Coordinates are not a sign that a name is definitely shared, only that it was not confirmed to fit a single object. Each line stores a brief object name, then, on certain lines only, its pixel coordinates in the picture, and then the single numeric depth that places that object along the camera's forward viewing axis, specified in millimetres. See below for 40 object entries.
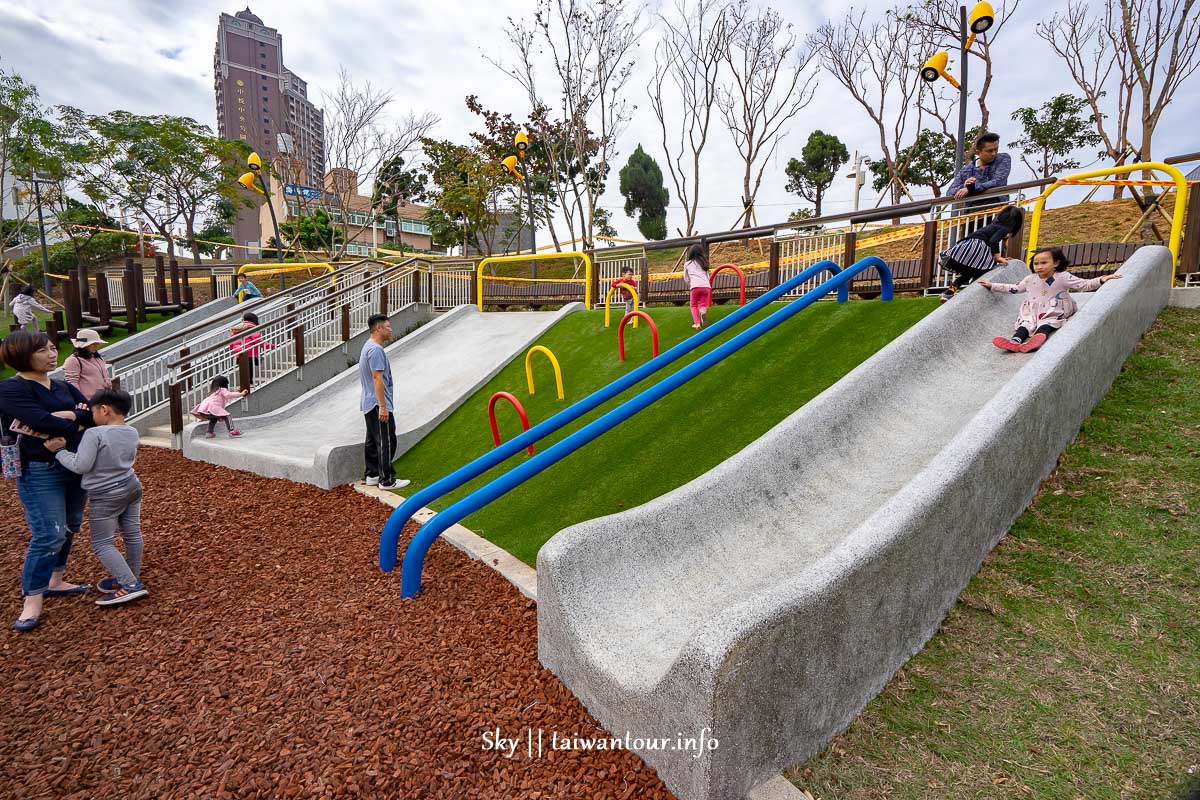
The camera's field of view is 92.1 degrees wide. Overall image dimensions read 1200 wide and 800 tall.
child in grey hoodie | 3623
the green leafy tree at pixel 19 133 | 23000
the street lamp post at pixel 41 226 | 21142
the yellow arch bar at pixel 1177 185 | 5582
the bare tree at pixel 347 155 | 26125
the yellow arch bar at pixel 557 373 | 7009
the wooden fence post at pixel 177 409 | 8539
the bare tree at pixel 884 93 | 25562
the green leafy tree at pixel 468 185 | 30547
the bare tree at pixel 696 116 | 27125
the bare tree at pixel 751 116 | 27125
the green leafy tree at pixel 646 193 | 49594
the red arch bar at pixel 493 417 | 5586
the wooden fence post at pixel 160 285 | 18688
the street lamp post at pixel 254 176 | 18725
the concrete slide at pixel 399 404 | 6570
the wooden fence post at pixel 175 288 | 18734
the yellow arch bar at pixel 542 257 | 10914
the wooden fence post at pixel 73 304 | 16156
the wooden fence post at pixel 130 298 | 16250
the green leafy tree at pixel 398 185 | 33094
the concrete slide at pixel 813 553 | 2162
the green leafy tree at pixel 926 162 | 28062
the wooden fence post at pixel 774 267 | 9445
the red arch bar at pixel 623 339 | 7166
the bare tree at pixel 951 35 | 21781
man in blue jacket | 6668
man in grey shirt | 5988
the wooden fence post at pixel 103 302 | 16289
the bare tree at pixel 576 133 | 25516
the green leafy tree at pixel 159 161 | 29689
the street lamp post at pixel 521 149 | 16586
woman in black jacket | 3561
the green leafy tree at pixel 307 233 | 42281
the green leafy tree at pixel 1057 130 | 24266
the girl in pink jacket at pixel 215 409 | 8359
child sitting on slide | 4797
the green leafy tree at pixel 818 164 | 37000
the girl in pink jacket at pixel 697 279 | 7922
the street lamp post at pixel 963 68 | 11203
